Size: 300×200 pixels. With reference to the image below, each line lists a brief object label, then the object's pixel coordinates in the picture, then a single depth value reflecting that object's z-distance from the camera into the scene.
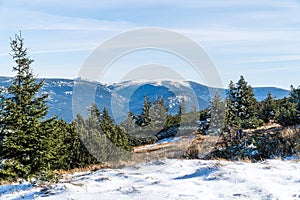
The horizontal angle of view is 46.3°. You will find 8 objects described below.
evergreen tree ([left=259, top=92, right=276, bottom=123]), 52.84
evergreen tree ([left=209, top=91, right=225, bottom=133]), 40.69
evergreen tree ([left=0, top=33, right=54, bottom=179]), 16.39
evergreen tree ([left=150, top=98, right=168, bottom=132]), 68.94
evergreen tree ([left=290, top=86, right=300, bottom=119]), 36.73
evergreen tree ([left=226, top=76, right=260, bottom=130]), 45.81
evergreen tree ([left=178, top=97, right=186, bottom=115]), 62.38
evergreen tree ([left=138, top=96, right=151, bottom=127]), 69.18
